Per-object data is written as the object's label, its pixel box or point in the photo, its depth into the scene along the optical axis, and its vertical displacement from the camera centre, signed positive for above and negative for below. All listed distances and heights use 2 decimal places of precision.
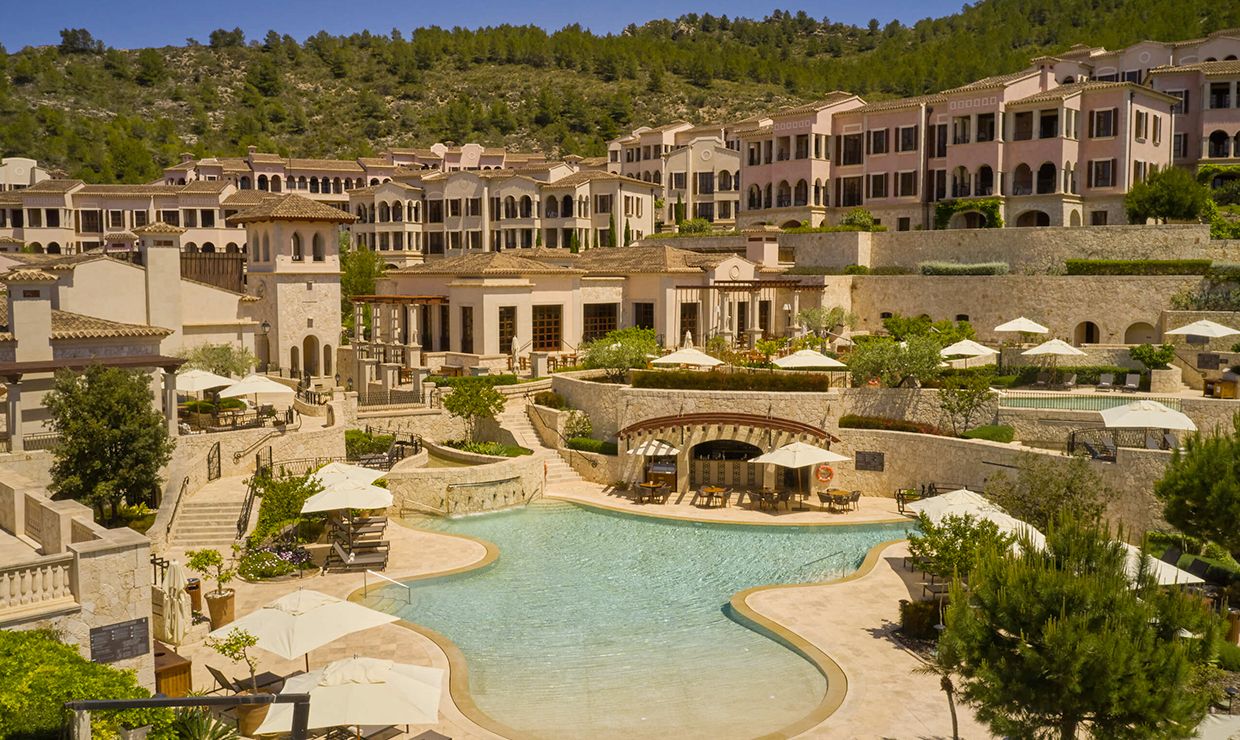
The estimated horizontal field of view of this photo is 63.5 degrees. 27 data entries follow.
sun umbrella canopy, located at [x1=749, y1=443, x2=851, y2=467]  32.47 -5.11
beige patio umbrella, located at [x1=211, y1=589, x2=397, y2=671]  16.81 -5.56
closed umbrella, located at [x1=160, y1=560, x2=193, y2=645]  19.69 -6.04
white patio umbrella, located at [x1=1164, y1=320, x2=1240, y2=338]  37.09 -1.13
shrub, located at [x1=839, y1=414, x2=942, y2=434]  35.22 -4.42
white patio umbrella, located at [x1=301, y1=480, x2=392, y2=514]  26.34 -5.27
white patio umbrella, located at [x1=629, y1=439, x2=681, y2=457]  35.00 -5.23
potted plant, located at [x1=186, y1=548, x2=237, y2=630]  20.98 -6.21
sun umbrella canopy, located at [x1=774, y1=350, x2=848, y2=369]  37.22 -2.28
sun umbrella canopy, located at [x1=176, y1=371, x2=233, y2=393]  33.97 -2.77
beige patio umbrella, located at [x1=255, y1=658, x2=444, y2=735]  14.34 -5.85
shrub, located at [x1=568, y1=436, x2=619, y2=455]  36.91 -5.40
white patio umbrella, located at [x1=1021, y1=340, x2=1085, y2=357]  37.66 -1.88
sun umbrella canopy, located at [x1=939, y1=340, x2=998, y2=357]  38.97 -1.96
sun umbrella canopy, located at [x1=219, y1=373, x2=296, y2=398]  34.16 -3.02
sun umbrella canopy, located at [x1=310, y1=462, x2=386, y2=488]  27.70 -4.89
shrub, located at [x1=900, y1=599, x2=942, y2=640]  20.95 -6.71
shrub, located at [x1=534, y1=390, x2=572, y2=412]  39.97 -4.03
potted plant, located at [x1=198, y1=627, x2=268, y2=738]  16.16 -6.24
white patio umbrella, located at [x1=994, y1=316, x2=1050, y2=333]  42.09 -1.14
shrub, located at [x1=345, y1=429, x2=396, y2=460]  35.69 -5.13
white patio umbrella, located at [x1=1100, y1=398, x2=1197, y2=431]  29.25 -3.49
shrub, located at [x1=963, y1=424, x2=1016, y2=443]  33.66 -4.50
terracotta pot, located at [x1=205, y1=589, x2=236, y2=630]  20.95 -6.45
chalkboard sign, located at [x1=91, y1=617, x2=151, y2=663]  16.20 -5.59
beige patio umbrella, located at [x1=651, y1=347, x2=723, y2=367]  38.75 -2.29
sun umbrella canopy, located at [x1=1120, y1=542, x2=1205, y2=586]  19.12 -5.46
